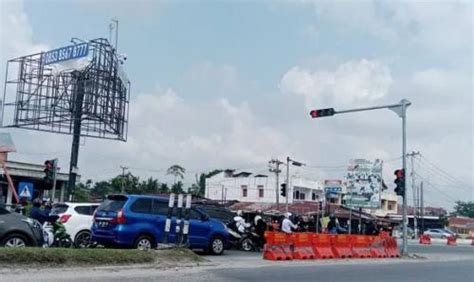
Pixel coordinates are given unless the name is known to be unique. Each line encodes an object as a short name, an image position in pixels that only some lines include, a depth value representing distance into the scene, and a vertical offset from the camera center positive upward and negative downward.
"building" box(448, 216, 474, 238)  95.61 +1.51
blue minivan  17.91 +0.00
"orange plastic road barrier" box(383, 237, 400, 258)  25.70 -0.61
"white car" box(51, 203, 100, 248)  19.64 -0.04
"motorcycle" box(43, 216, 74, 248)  17.69 -0.44
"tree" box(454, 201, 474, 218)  138.00 +5.75
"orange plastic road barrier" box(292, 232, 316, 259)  21.17 -0.60
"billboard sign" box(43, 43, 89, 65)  35.69 +9.49
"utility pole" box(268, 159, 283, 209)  67.09 +6.46
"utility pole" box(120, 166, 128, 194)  72.78 +5.10
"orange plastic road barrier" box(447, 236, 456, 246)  50.27 -0.54
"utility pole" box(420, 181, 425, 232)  82.06 +3.08
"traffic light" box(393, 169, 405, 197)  26.78 +2.13
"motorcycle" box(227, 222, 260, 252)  24.05 -0.52
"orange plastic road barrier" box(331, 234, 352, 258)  22.98 -0.57
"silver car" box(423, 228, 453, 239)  64.75 +0.02
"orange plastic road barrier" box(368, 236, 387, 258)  24.84 -0.61
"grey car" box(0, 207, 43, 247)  15.27 -0.34
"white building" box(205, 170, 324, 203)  75.94 +4.72
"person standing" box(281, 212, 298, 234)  23.72 +0.07
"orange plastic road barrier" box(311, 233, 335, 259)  22.09 -0.59
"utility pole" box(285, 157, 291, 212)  59.95 +6.04
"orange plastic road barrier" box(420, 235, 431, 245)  48.24 -0.52
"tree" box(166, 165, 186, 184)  94.00 +7.77
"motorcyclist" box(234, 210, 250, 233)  24.33 +0.08
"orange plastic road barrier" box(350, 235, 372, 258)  23.87 -0.58
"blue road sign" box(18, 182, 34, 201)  23.79 +1.02
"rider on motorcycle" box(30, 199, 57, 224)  18.58 +0.09
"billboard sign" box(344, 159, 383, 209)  28.28 +2.11
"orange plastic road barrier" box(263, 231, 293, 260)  20.27 -0.63
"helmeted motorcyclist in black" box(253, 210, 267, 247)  24.49 -0.08
